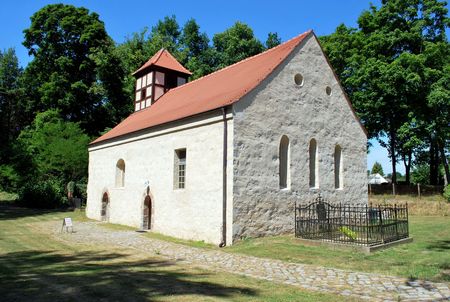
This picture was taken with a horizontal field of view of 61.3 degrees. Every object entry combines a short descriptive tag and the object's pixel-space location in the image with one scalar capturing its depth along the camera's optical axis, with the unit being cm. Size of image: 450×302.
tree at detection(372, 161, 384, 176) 9059
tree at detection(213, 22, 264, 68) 4156
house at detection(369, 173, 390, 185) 7300
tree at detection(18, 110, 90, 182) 3141
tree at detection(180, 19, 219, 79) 4119
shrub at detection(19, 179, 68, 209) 3077
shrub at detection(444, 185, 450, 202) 2474
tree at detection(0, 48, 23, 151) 4652
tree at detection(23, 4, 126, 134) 3816
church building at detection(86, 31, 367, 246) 1390
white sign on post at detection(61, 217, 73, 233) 1747
